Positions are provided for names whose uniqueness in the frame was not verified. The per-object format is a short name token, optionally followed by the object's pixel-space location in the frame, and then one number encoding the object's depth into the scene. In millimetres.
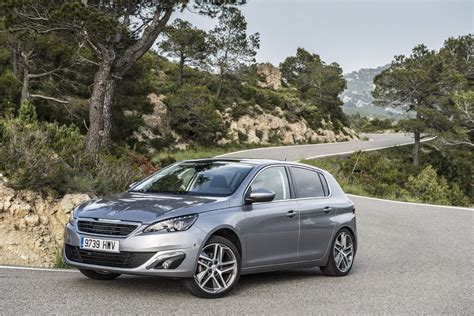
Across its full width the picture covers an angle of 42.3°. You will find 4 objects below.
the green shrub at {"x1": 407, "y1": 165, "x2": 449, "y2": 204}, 33581
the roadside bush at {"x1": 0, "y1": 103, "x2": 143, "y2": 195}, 11703
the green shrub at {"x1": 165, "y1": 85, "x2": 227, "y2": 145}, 40750
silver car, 6219
